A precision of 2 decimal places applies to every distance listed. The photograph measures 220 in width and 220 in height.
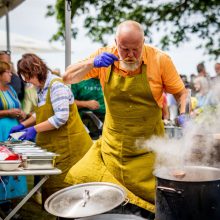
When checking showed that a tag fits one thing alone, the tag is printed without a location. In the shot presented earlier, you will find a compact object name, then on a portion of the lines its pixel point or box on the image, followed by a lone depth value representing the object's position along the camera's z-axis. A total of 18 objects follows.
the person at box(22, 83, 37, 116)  5.77
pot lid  2.39
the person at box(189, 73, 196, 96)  7.10
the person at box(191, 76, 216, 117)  3.93
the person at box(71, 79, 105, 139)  4.85
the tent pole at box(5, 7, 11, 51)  9.41
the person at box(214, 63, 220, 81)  6.30
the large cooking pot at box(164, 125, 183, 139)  4.04
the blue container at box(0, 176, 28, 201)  4.08
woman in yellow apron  3.65
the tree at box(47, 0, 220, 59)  15.59
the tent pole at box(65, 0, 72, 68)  4.93
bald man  2.86
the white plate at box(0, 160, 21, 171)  2.90
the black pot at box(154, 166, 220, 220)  2.34
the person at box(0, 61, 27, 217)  4.18
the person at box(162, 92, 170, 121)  5.87
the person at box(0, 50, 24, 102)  5.41
